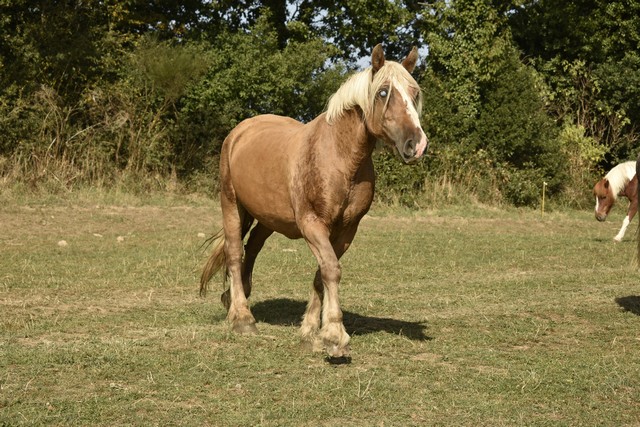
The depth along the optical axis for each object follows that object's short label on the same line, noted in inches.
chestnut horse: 258.4
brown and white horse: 679.7
